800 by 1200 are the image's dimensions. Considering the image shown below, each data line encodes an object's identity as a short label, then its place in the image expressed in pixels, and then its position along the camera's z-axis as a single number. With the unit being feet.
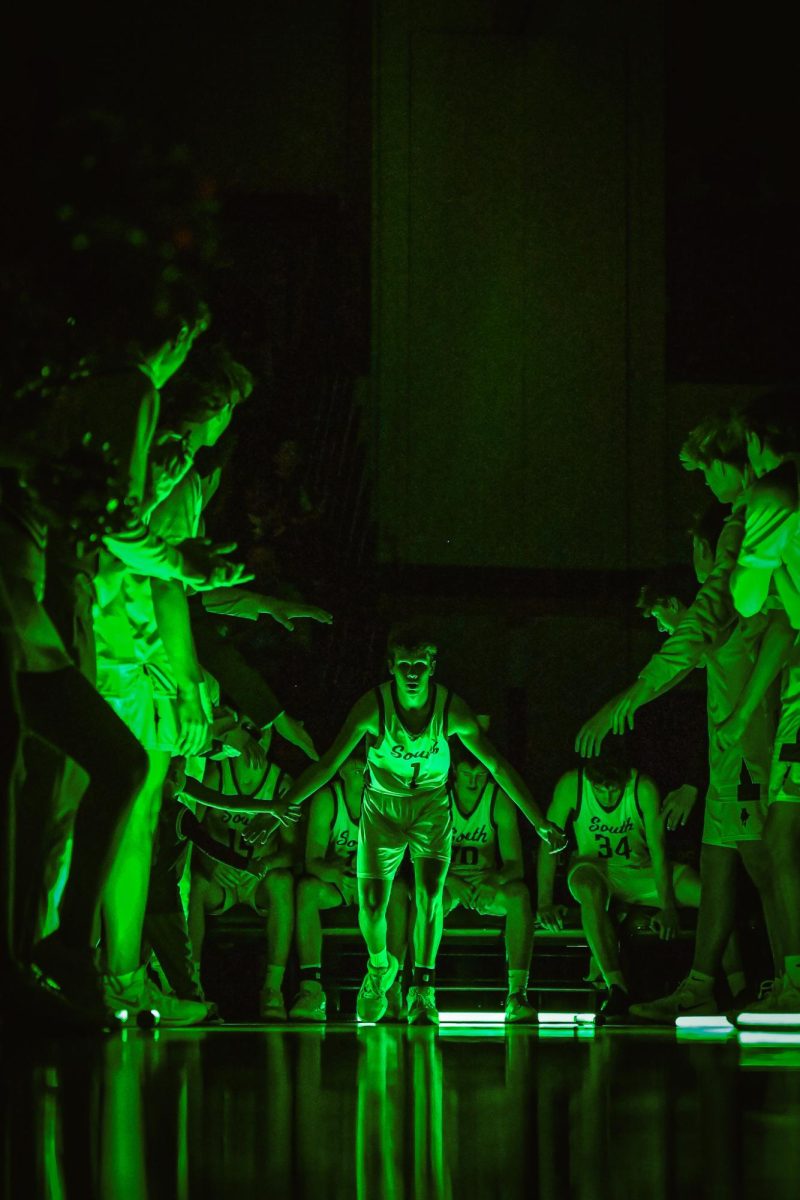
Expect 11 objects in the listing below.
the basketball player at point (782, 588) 35.47
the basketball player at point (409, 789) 49.34
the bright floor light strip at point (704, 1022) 38.23
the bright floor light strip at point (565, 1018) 49.67
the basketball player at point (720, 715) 39.46
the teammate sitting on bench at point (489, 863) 52.19
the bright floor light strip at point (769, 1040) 29.66
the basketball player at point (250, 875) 52.04
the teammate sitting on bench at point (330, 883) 51.24
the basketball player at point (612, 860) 52.09
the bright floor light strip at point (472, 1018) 50.67
